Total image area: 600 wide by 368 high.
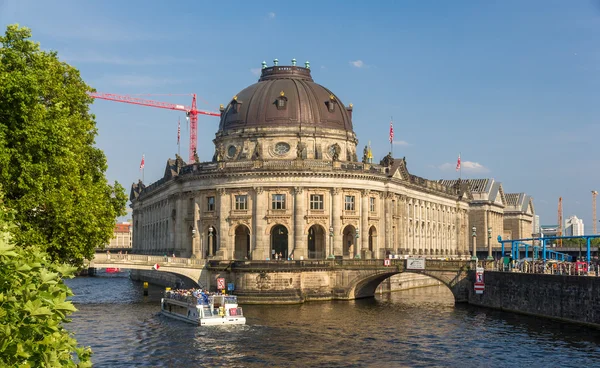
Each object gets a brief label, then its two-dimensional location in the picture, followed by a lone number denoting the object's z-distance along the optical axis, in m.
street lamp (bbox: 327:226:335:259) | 98.21
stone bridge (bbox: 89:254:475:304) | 83.62
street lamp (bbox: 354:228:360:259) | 98.37
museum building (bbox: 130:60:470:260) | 98.69
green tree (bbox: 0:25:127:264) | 37.59
